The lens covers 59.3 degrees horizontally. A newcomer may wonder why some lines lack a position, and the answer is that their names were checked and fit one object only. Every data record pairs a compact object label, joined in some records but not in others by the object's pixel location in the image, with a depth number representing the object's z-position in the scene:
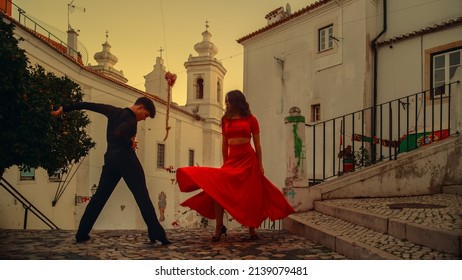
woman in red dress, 3.92
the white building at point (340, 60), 9.40
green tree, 4.26
